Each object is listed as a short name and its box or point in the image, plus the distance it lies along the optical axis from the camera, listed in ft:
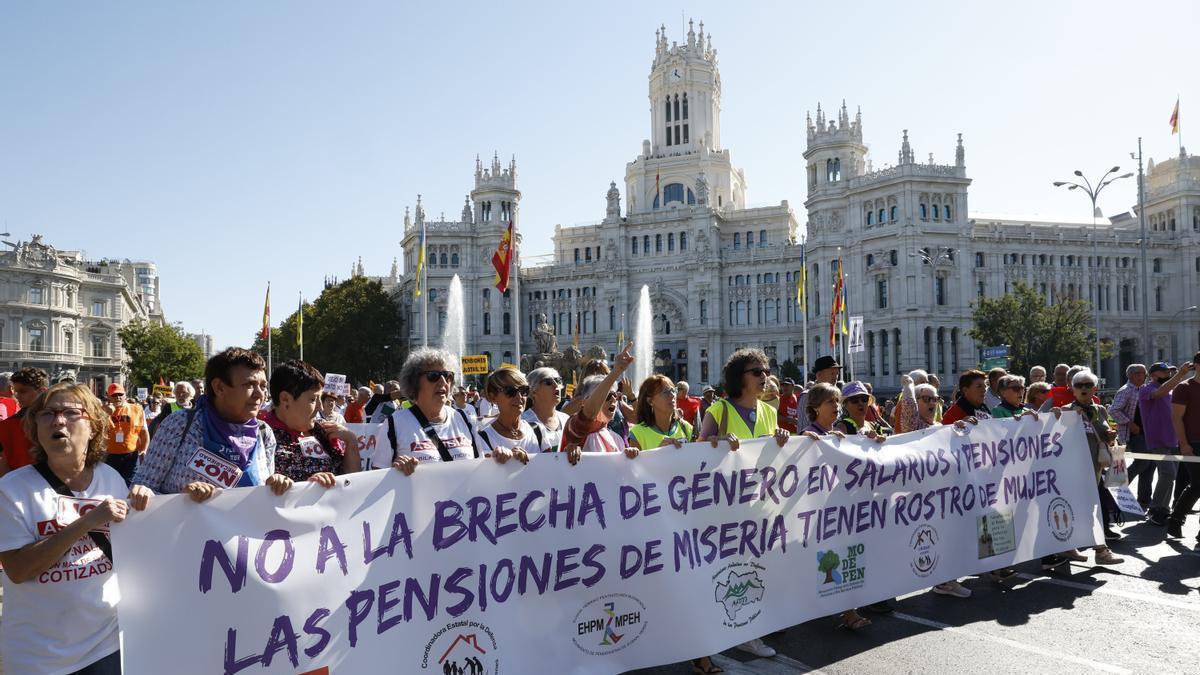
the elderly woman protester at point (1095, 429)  30.81
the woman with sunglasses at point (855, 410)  25.16
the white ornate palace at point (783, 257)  221.87
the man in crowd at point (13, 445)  21.89
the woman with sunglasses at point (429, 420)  18.76
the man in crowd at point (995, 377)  33.92
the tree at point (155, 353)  213.66
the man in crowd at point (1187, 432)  33.47
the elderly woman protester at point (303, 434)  16.52
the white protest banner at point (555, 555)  14.40
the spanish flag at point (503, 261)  104.32
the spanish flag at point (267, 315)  141.49
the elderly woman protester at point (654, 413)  23.25
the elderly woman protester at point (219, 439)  14.69
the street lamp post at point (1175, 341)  242.78
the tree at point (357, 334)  261.24
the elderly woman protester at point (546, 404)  21.54
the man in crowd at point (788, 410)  45.29
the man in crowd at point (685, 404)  47.33
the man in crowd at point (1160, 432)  37.47
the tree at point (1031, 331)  167.94
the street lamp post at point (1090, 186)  126.52
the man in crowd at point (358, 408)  52.14
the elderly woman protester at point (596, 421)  19.71
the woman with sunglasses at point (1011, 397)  29.50
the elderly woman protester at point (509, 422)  20.02
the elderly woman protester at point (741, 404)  22.75
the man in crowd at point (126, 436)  34.65
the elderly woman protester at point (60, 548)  12.06
